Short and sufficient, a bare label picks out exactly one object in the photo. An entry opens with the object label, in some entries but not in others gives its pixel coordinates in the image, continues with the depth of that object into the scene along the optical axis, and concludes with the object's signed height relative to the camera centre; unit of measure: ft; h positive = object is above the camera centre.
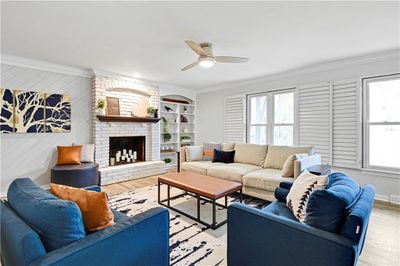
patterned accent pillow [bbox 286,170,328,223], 5.47 -1.62
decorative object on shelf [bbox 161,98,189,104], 19.84 +3.19
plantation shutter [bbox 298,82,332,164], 13.29 +1.08
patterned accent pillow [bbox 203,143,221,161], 15.42 -1.27
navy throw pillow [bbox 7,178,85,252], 3.70 -1.61
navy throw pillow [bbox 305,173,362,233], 4.27 -1.57
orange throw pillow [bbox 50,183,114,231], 4.50 -1.64
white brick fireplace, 14.82 +0.11
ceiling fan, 9.56 +3.48
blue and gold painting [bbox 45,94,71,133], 13.28 +1.22
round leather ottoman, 12.05 -2.54
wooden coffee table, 8.42 -2.36
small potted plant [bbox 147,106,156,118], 17.38 +1.81
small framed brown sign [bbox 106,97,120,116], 15.45 +1.96
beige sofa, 10.28 -2.04
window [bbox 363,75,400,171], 11.30 +0.64
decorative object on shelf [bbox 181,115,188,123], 21.55 +1.44
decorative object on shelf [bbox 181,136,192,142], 21.51 -0.60
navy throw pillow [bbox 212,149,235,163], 14.28 -1.59
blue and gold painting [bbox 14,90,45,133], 12.19 +1.23
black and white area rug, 6.56 -3.81
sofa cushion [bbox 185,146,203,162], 15.29 -1.51
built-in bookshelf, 19.99 +0.49
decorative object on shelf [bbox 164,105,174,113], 20.49 +2.37
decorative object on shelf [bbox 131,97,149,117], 16.87 +2.02
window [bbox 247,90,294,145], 15.57 +1.23
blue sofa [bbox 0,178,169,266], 3.39 -1.97
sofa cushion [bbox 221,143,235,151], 15.14 -0.97
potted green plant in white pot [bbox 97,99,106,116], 14.57 +1.81
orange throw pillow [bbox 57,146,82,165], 13.19 -1.47
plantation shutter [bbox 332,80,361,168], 12.26 +0.61
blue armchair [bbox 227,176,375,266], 3.98 -2.26
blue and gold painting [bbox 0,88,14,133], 11.74 +1.17
